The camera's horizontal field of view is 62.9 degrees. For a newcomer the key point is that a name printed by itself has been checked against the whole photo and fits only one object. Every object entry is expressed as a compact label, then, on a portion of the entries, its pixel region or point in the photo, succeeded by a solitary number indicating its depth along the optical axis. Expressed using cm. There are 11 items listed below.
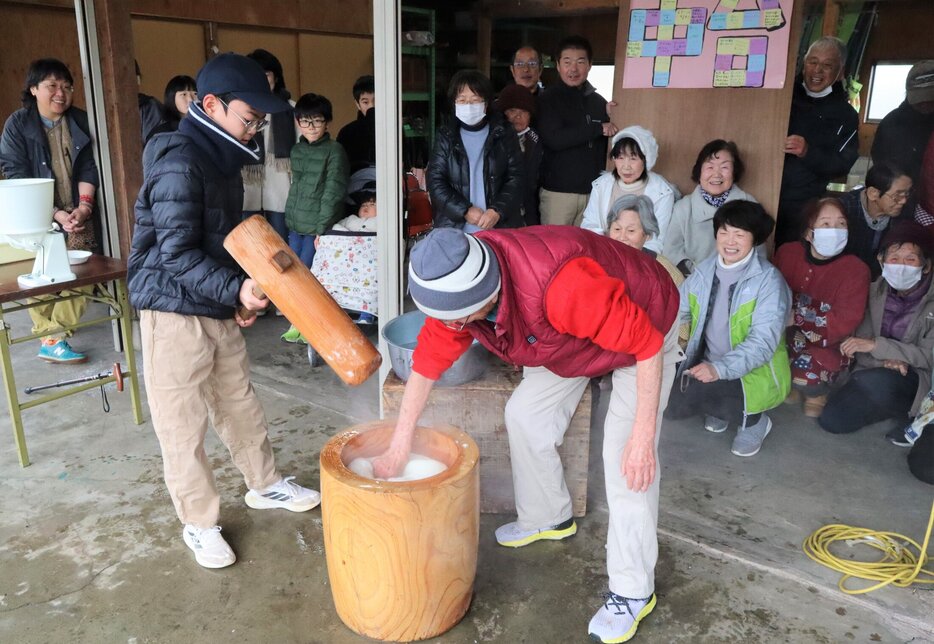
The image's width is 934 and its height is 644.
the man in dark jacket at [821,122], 375
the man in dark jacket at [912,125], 387
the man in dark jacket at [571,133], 403
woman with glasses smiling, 409
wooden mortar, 192
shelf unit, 639
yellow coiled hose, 242
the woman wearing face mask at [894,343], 344
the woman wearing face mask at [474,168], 373
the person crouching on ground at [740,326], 325
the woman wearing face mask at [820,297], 355
